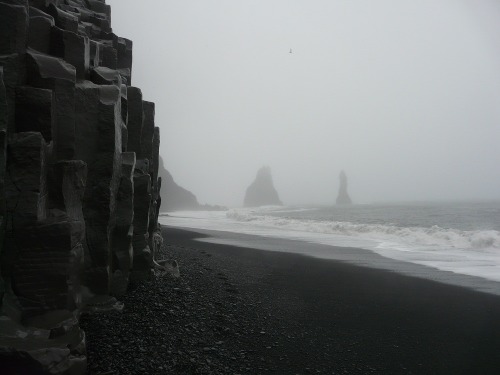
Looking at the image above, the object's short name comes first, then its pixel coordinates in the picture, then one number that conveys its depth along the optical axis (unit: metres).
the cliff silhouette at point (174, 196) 94.68
